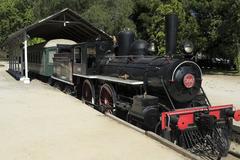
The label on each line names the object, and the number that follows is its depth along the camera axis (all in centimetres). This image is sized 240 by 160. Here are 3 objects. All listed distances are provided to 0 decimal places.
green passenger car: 2122
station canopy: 2164
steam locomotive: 842
